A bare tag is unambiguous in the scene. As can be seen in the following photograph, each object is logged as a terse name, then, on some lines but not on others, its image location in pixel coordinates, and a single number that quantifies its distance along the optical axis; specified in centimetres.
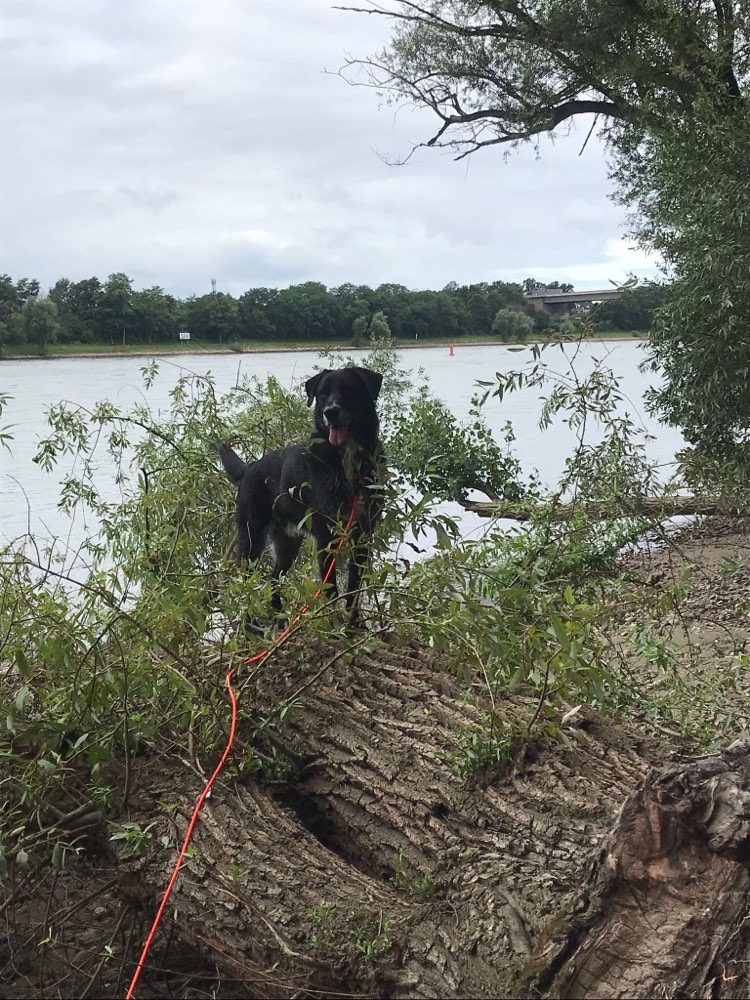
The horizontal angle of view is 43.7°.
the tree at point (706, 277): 748
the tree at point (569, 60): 933
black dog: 374
